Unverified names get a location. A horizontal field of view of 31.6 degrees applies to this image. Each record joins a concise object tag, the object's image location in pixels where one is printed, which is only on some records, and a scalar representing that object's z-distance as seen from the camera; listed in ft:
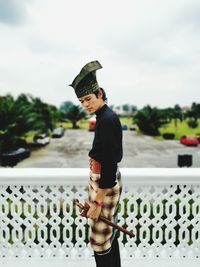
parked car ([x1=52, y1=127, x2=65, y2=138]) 144.77
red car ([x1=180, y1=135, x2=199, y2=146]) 116.26
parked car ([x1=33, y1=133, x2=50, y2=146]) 108.06
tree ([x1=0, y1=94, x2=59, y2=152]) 67.67
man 5.41
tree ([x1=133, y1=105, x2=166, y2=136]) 118.93
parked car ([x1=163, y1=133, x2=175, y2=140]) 138.72
